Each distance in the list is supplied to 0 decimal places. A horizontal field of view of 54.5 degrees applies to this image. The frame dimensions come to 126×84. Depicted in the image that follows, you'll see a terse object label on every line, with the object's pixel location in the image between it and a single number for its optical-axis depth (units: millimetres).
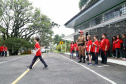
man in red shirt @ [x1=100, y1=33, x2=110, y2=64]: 8062
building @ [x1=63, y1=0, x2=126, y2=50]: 11320
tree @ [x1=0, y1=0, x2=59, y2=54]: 26797
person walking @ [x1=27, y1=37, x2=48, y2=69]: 6416
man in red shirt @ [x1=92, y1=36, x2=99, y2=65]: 7674
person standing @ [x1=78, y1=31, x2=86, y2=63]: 8305
